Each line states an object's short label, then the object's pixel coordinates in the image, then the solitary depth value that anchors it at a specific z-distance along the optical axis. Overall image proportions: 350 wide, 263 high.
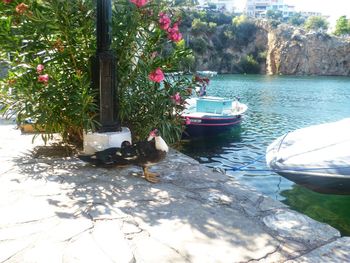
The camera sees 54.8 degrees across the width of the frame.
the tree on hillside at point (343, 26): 108.19
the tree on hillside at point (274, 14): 146.44
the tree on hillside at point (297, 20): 145.62
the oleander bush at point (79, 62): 4.96
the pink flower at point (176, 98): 5.66
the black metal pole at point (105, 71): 4.86
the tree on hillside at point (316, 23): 128.49
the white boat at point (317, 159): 6.95
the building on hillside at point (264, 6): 186.93
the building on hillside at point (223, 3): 192.93
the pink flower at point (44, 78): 4.93
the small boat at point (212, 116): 14.59
